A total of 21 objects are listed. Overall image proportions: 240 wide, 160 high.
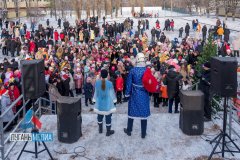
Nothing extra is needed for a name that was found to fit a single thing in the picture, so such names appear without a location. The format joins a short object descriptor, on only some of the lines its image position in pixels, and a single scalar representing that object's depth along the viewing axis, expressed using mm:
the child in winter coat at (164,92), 12414
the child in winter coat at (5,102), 9523
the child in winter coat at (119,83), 12695
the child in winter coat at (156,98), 12786
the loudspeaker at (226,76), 6066
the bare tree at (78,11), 50494
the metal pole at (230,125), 7384
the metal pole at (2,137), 6043
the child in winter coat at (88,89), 12824
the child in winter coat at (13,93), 10250
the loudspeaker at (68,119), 7035
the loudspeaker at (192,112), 7500
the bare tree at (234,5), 48112
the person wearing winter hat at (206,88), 8289
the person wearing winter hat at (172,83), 10852
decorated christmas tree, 10578
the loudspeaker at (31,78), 6199
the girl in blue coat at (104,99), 7434
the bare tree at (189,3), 66562
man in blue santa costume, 7243
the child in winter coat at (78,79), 14184
